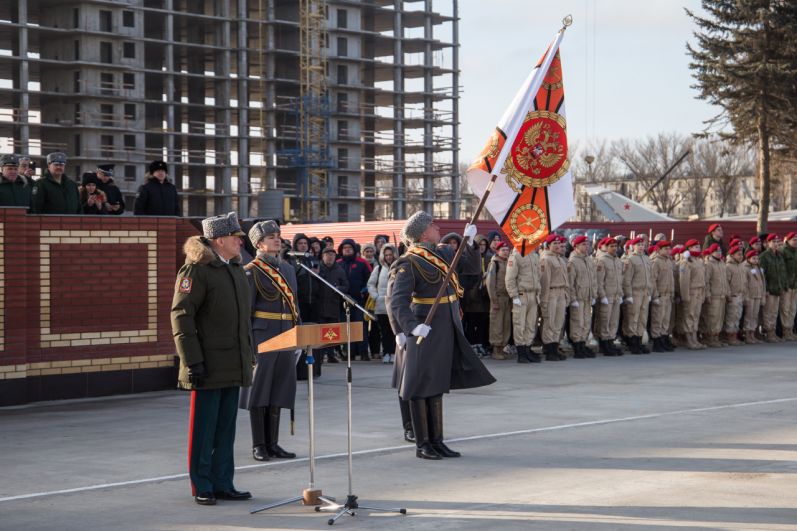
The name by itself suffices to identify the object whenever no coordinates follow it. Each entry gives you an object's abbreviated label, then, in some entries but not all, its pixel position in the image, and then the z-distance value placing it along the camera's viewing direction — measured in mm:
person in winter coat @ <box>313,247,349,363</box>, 19297
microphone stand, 8094
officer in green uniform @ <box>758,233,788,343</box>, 24844
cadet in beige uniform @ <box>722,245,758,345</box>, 23859
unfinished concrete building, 78438
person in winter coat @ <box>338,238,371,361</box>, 20969
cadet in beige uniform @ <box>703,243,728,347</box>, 23422
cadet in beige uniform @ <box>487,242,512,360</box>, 20484
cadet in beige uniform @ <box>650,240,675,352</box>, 22312
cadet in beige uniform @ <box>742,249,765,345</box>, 24297
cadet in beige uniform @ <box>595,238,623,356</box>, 21297
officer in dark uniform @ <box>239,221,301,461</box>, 10633
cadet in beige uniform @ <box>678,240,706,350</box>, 22906
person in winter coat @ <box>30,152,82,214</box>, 15594
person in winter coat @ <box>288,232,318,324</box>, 18625
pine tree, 48250
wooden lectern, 8438
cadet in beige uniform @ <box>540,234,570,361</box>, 20277
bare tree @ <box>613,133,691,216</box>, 115750
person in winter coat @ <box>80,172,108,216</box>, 16516
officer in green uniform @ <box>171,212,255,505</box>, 8633
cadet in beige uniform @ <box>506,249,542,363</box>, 19875
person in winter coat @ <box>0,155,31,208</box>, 15328
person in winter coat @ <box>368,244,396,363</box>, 19873
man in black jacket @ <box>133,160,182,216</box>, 16531
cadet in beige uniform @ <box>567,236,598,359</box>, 20828
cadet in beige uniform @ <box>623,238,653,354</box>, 21766
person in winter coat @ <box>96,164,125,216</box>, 16719
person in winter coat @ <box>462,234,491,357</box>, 20844
